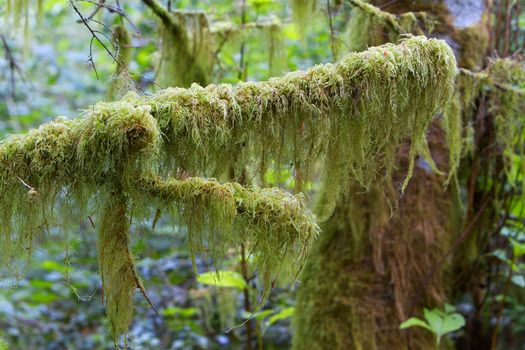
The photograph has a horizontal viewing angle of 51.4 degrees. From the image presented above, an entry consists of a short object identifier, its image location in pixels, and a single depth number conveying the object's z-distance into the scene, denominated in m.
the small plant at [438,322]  2.58
